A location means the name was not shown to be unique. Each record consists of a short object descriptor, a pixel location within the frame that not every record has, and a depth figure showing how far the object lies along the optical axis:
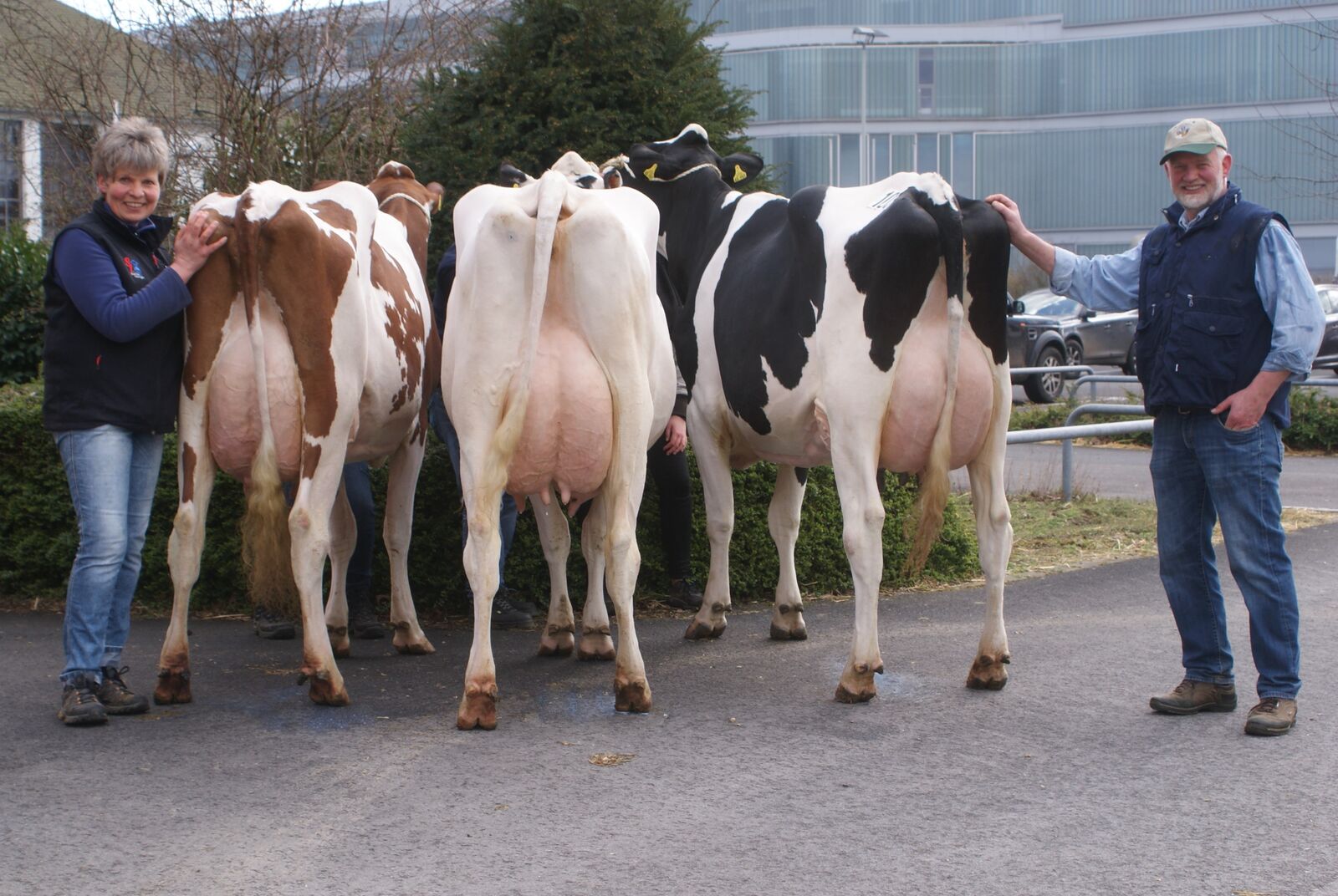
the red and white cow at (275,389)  5.99
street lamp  38.19
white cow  5.78
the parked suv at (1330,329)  26.55
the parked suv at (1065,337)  25.27
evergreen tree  8.95
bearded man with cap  5.65
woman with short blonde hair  5.73
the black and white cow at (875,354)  6.11
